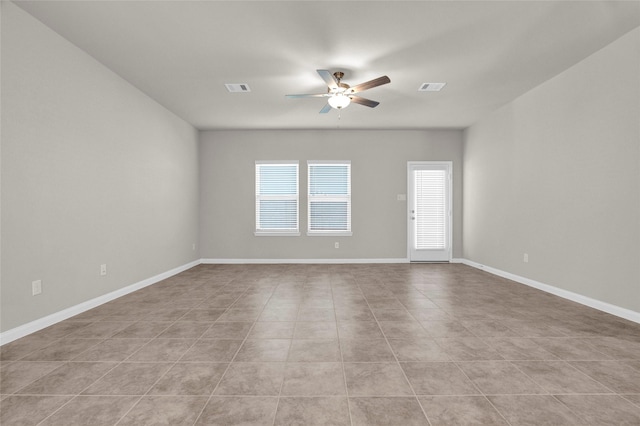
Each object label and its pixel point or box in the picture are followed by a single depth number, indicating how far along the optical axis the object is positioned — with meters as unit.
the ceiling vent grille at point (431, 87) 4.10
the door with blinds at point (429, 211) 6.36
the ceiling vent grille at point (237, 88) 4.10
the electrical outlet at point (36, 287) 2.65
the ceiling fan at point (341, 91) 3.37
